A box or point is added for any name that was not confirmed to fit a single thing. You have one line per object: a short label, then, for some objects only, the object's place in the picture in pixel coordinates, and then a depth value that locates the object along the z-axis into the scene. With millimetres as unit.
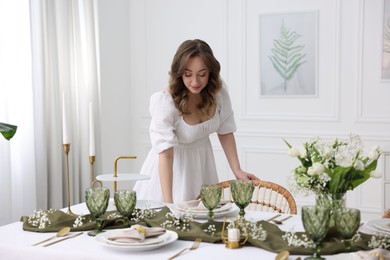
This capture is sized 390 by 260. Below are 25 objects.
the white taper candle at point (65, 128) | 2494
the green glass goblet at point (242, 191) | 2402
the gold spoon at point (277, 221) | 2408
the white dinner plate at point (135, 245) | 2029
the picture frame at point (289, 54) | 5297
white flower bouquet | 2170
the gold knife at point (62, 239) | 2160
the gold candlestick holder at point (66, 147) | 2593
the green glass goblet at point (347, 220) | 1913
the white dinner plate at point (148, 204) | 2727
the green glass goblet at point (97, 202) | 2301
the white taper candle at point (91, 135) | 2557
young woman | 3055
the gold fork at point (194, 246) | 2001
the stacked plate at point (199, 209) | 2484
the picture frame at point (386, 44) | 4996
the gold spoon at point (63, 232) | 2280
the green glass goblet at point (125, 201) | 2361
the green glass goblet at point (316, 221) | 1875
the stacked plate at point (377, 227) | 2210
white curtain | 4477
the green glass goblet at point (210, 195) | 2393
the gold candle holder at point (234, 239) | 2072
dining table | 1999
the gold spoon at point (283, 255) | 1891
